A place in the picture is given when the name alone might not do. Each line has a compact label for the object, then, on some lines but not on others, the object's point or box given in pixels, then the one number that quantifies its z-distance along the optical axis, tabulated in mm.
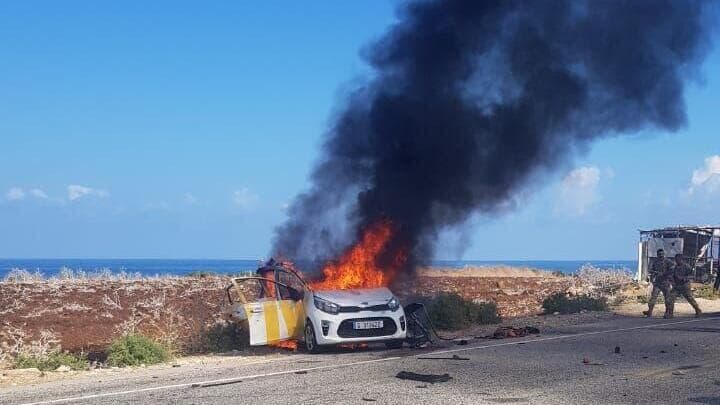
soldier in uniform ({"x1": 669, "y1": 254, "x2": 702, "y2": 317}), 19875
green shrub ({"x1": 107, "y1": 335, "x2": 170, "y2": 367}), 13836
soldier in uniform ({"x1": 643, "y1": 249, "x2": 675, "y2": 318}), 20016
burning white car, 13375
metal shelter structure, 35031
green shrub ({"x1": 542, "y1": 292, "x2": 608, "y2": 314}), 23484
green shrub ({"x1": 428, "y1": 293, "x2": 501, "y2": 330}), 18906
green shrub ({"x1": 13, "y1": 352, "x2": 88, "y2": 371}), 13664
